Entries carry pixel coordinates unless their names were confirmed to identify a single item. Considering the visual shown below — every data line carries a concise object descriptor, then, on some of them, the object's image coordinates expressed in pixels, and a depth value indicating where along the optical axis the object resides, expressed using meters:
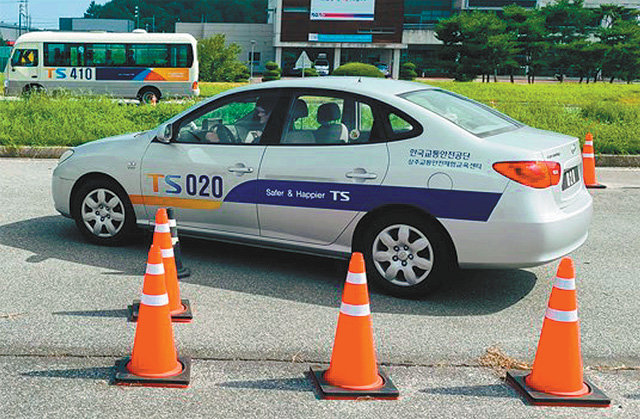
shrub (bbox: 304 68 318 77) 62.14
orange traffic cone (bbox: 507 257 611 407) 4.05
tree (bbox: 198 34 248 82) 60.41
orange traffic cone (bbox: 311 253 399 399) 4.07
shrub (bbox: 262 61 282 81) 59.59
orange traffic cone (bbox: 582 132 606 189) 11.43
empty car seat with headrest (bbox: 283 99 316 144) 6.22
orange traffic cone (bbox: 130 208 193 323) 4.97
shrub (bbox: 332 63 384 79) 46.66
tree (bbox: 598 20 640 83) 62.34
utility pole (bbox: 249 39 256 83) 88.44
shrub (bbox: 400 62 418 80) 69.55
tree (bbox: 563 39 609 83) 63.91
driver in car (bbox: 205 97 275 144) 6.43
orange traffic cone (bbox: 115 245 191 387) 4.17
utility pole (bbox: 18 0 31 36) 151.12
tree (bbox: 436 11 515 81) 63.53
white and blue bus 31.73
